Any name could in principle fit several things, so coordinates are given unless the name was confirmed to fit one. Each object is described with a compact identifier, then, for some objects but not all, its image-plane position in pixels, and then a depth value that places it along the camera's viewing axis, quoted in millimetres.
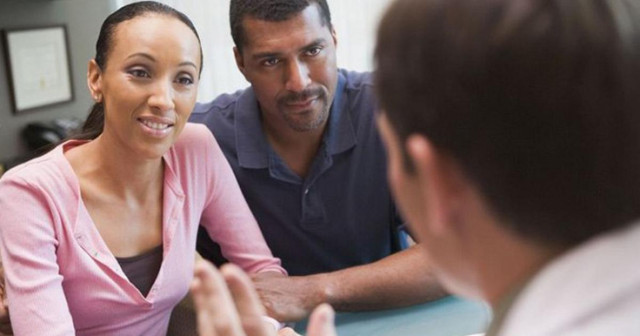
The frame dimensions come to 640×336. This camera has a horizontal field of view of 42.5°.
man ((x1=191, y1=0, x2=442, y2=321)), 1762
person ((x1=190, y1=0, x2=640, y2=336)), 521
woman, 1369
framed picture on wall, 3352
